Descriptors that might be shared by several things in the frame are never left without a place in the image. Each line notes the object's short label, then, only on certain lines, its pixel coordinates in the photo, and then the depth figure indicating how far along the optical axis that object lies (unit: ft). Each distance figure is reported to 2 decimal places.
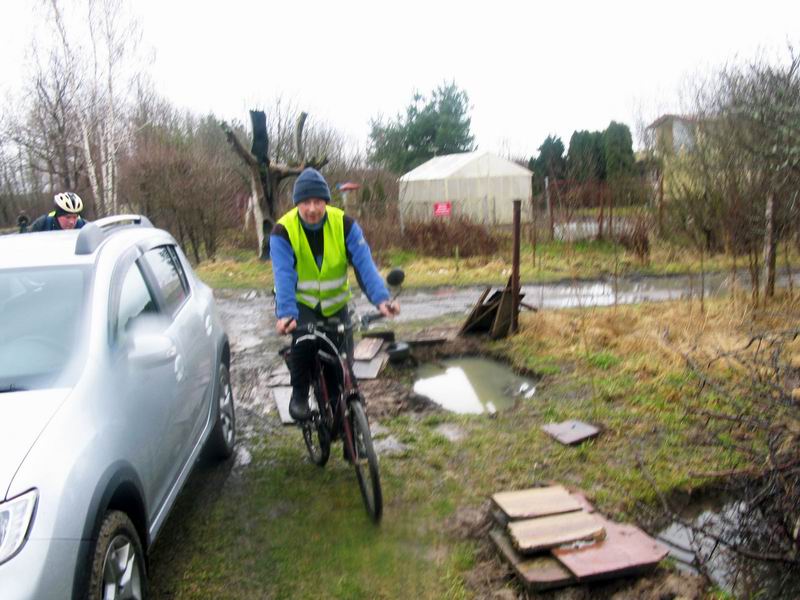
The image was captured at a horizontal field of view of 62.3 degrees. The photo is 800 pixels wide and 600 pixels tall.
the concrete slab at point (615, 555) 10.25
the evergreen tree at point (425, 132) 123.85
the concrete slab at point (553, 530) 10.93
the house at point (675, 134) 50.65
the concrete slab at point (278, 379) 22.50
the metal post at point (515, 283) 25.44
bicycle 12.66
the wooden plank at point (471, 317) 26.91
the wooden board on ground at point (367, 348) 23.81
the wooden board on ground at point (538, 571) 10.17
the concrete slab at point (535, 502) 12.04
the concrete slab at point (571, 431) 16.26
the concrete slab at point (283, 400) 18.96
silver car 6.95
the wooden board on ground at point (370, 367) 22.47
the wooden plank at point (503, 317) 26.18
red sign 57.21
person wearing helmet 20.39
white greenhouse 83.82
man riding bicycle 13.30
